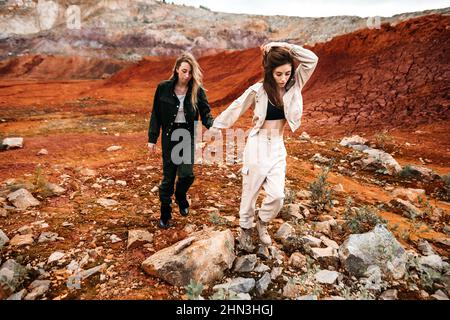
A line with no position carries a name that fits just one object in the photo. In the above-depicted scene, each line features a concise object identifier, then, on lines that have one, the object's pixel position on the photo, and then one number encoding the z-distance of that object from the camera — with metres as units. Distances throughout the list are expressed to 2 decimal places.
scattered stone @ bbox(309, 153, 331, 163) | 6.86
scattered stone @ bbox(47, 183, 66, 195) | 4.56
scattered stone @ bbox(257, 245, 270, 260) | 3.12
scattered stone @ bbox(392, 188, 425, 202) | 5.26
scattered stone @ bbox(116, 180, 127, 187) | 5.07
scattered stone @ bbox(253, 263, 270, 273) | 2.92
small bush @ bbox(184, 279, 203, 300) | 2.39
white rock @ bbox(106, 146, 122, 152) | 7.65
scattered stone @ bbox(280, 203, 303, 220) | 3.95
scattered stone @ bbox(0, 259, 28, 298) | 2.62
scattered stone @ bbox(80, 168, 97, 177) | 5.50
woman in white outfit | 2.77
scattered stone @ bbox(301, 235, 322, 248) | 3.32
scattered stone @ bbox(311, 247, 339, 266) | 3.11
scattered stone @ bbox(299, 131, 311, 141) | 8.64
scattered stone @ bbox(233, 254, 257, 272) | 2.93
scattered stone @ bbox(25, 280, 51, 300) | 2.60
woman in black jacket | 3.32
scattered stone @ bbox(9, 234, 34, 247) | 3.25
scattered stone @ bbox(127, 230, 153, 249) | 3.27
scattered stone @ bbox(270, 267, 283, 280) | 2.90
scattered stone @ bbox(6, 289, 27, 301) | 2.58
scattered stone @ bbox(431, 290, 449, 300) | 2.76
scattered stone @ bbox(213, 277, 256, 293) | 2.67
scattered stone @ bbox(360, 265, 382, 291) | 2.80
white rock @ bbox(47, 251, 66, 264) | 3.02
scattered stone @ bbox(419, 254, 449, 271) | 3.08
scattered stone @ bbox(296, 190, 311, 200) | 4.68
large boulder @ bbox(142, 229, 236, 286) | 2.74
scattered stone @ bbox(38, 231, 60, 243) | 3.33
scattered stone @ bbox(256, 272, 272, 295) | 2.72
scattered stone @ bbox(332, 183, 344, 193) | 5.13
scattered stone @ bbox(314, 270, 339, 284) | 2.85
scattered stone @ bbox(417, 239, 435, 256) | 3.44
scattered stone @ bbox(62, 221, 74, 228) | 3.64
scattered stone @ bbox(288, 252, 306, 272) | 3.04
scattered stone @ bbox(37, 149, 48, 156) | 6.95
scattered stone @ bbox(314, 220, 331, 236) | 3.64
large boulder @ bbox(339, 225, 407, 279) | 2.97
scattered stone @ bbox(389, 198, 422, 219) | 4.59
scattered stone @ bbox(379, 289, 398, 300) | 2.71
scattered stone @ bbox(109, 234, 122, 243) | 3.39
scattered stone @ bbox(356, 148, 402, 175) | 6.44
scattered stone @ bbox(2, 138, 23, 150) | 7.49
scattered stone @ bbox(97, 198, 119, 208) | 4.27
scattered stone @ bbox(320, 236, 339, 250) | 3.34
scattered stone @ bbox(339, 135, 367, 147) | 8.36
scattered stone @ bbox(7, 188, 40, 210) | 4.08
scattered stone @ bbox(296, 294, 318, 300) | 2.60
